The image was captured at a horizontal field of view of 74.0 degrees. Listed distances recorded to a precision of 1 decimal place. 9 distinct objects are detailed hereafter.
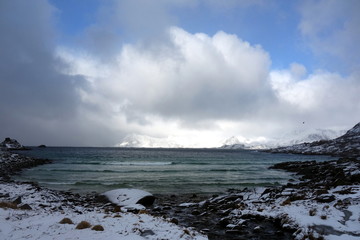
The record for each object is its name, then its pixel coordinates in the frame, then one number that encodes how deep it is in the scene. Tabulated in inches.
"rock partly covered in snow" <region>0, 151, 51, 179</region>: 1626.8
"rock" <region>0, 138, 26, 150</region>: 5917.3
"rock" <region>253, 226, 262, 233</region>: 475.8
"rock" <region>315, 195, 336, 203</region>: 602.4
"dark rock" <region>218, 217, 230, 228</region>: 533.3
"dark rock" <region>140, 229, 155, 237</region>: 368.9
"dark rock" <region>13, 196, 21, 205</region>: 630.3
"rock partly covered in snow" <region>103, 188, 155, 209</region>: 752.2
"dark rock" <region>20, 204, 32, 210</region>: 563.7
